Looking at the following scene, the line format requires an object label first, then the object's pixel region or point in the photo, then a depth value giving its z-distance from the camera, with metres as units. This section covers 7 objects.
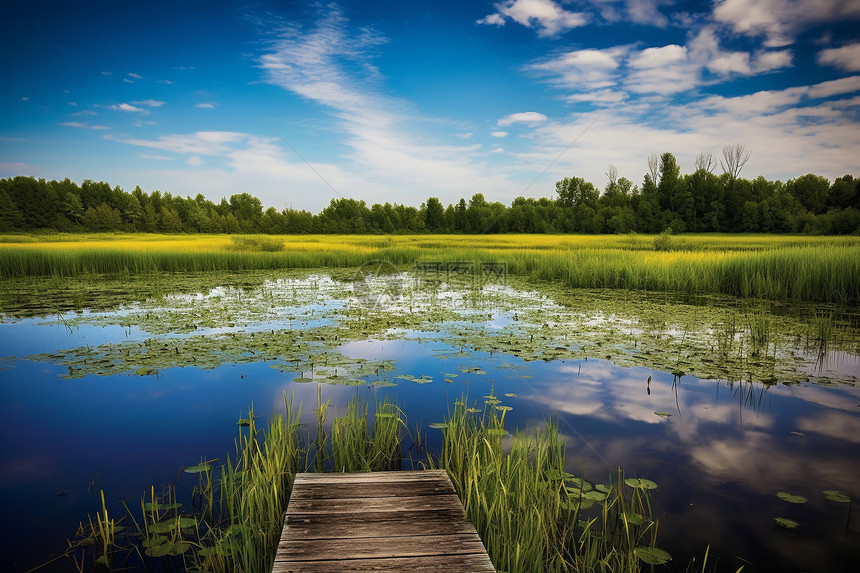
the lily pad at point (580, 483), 3.22
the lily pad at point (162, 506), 2.99
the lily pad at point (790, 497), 3.16
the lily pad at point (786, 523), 2.87
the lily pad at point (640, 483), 3.21
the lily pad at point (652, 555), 2.53
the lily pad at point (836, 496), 3.16
